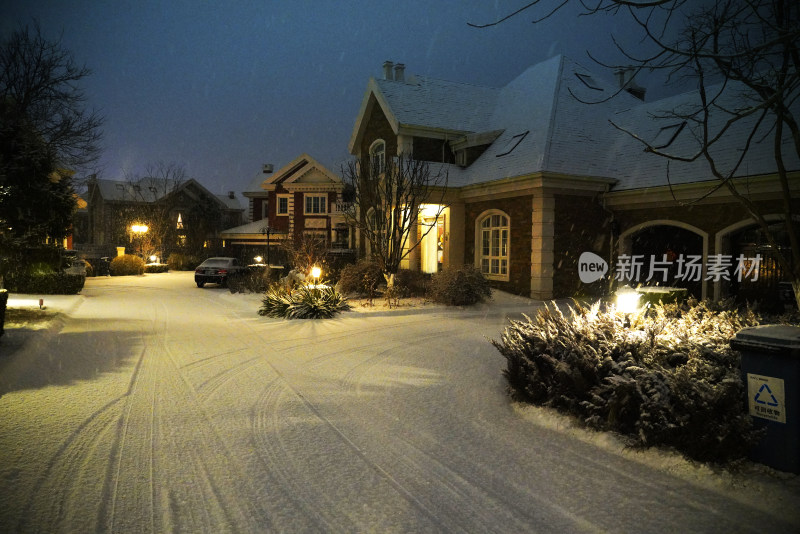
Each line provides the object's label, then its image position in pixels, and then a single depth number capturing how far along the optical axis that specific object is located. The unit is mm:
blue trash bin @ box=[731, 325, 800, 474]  3922
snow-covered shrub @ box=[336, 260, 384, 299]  16859
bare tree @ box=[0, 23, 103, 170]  17438
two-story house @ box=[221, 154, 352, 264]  35688
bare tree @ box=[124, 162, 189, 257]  39000
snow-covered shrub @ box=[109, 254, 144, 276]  31375
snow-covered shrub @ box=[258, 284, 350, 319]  13062
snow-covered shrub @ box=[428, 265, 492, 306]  14844
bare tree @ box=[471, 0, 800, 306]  4301
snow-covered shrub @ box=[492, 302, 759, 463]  4230
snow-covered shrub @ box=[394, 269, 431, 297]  16702
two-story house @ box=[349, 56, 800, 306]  14703
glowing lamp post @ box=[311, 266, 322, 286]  15653
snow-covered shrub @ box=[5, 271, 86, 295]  18391
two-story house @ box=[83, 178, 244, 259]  40594
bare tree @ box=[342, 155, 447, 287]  15766
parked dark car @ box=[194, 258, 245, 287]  23578
